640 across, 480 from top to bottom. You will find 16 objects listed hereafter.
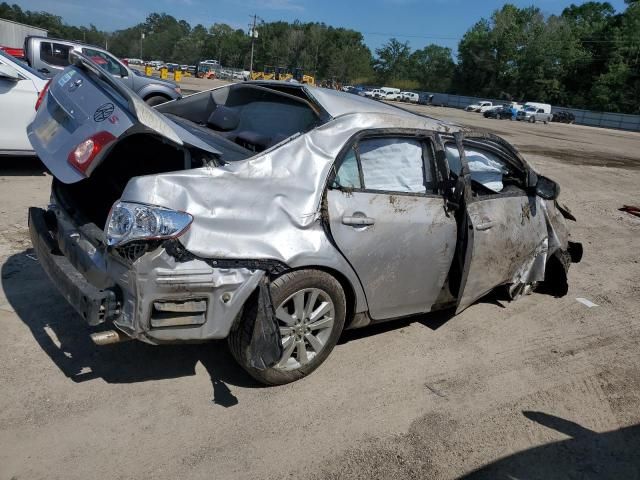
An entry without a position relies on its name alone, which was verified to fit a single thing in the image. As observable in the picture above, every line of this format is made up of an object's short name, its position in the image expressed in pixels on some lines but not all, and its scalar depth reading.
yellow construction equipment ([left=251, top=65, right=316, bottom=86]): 56.90
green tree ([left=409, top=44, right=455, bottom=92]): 100.81
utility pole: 82.79
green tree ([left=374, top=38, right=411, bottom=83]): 113.44
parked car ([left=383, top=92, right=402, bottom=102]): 67.66
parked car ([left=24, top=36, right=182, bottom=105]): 12.59
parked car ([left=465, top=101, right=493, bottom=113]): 63.09
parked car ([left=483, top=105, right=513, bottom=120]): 52.19
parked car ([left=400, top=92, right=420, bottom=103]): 72.06
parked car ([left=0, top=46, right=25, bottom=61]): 17.01
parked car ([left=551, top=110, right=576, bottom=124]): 58.12
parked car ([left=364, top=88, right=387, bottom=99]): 64.14
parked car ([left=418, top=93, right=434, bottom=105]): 73.14
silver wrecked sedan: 2.74
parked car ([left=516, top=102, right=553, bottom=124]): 50.50
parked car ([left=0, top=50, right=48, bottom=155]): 6.99
